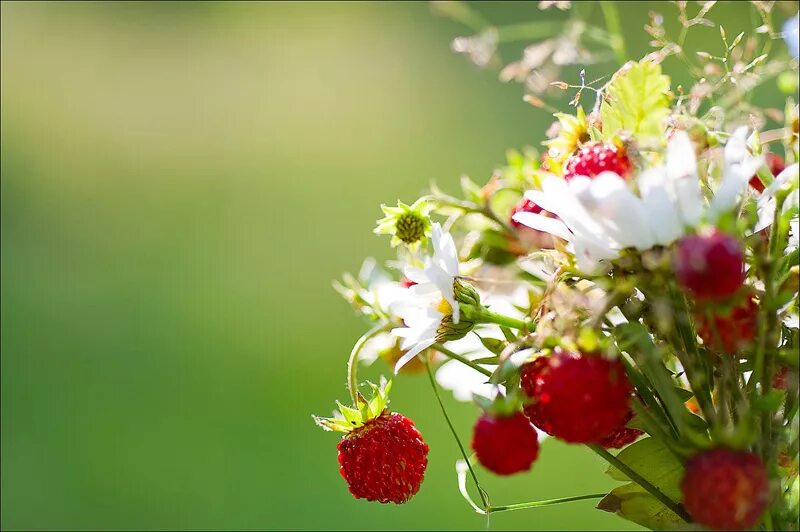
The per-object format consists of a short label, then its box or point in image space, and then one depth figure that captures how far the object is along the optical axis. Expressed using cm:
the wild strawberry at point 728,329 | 39
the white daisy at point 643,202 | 39
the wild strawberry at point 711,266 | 38
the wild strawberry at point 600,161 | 40
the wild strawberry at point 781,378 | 42
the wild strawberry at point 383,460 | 43
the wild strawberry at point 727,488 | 39
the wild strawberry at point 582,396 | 39
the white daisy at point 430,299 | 42
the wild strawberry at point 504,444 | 40
